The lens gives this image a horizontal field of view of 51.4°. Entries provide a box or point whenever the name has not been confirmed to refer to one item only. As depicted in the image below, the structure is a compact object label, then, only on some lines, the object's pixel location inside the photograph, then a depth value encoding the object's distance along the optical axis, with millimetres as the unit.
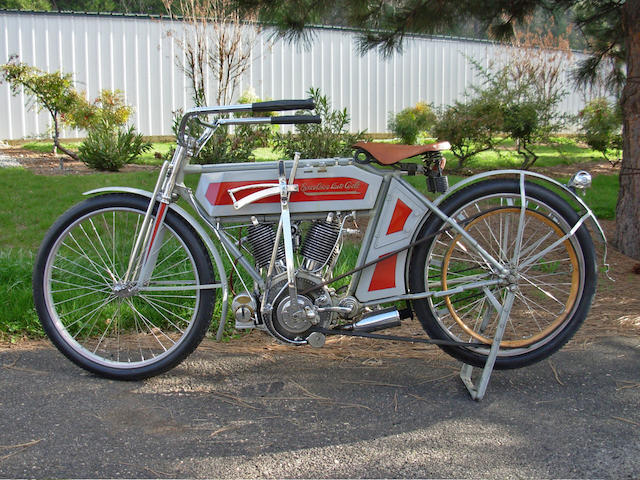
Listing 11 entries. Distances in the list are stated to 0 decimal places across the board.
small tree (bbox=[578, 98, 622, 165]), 12734
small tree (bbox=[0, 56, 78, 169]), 11711
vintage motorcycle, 3045
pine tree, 5270
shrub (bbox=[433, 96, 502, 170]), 10672
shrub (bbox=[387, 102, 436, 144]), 15047
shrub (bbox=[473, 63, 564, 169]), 10859
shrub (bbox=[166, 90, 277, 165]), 8789
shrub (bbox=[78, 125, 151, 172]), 9734
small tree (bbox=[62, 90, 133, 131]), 12016
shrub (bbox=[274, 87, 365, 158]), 8133
